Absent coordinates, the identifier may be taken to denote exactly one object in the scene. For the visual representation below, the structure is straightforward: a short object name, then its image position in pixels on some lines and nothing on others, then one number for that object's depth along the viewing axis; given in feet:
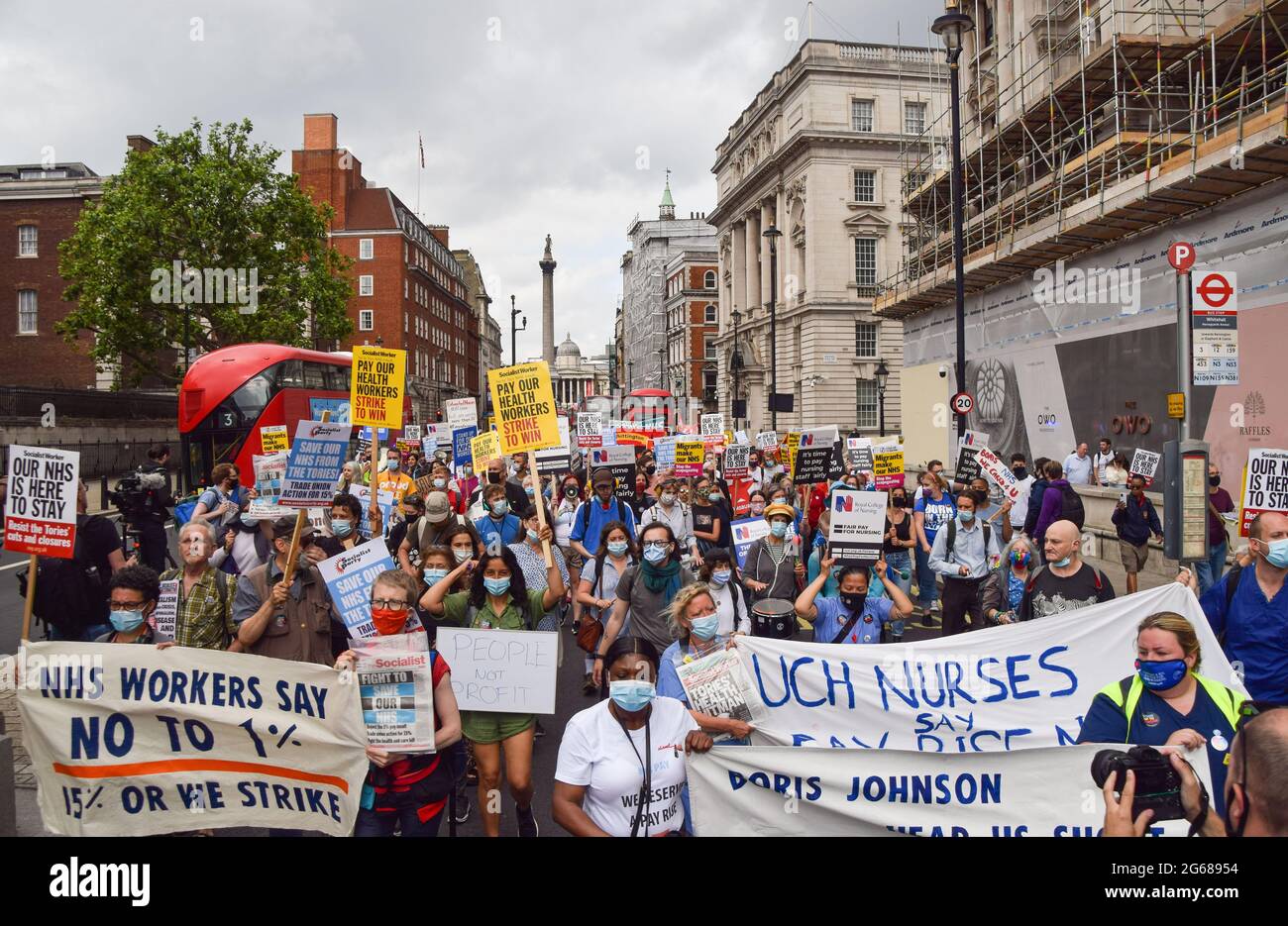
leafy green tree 125.49
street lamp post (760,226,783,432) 115.79
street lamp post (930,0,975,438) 51.80
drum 23.43
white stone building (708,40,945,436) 182.91
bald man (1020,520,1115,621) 19.53
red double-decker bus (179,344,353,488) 73.46
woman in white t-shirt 12.98
